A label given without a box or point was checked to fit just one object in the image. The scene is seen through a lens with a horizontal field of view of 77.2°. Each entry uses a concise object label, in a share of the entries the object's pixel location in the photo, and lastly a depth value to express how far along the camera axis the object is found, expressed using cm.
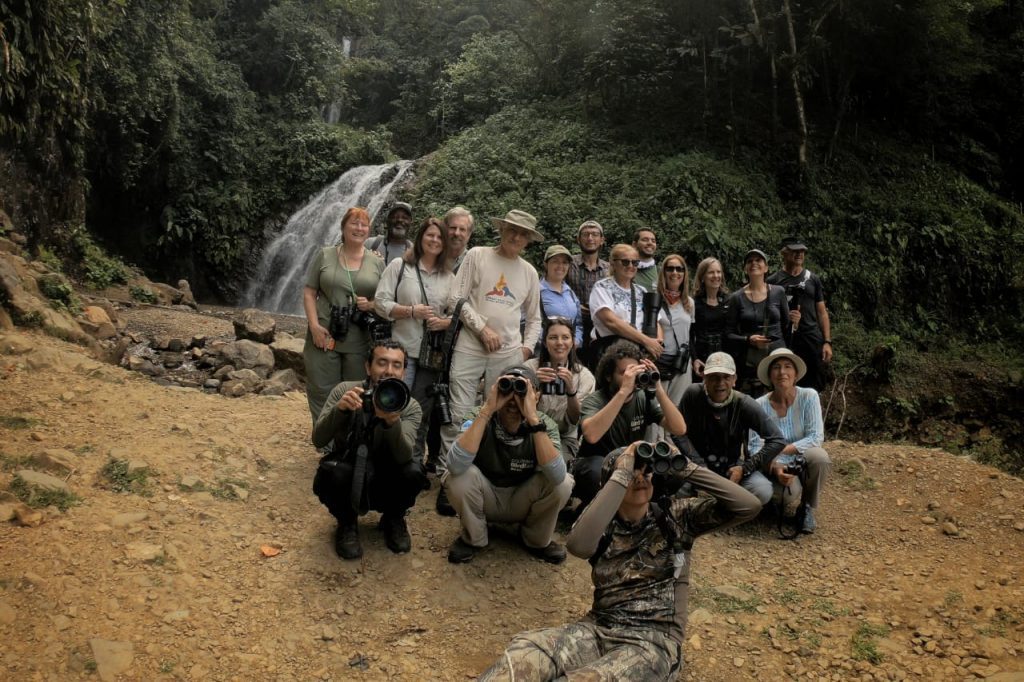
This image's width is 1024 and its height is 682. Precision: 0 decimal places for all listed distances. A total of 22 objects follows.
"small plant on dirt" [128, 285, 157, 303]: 1190
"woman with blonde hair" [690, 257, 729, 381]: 560
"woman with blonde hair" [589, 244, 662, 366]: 488
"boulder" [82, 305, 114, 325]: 849
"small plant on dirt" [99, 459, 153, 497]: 397
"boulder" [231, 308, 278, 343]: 837
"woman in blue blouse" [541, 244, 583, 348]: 491
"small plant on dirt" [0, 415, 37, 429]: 436
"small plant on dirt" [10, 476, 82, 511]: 353
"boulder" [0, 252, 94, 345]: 664
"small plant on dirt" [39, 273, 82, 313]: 808
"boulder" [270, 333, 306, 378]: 793
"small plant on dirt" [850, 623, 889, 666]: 337
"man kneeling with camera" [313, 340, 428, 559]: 332
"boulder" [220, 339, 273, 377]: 756
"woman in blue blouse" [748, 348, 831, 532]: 466
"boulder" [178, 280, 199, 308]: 1294
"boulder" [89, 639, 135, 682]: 267
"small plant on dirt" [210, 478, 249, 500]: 424
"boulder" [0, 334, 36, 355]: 547
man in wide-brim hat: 434
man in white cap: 444
